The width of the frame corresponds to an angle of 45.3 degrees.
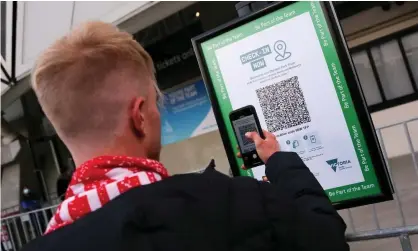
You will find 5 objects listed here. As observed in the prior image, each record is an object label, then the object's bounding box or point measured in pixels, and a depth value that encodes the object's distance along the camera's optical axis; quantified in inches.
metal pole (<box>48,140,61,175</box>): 525.7
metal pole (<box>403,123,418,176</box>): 120.0
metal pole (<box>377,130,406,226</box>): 124.5
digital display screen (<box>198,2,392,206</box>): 70.8
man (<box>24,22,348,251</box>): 37.1
